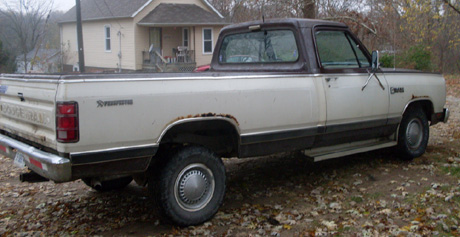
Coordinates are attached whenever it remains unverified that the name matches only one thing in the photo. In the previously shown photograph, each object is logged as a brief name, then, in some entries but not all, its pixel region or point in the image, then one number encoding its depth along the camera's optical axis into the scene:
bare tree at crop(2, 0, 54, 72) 33.66
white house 27.27
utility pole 18.62
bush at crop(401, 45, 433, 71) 20.86
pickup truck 3.83
